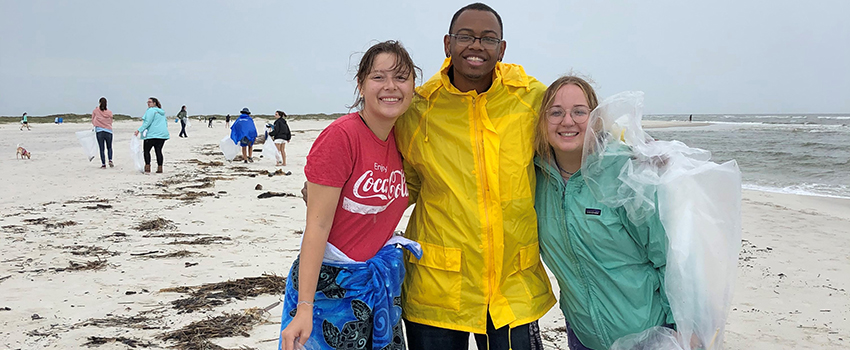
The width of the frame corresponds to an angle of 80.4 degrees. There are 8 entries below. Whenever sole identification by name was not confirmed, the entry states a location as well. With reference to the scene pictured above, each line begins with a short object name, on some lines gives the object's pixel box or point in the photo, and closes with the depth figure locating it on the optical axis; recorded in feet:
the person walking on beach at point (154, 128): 36.09
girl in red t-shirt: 6.22
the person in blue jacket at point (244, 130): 44.37
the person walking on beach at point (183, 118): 90.99
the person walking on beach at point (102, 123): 39.68
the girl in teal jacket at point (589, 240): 6.61
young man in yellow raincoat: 6.82
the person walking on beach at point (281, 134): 43.68
